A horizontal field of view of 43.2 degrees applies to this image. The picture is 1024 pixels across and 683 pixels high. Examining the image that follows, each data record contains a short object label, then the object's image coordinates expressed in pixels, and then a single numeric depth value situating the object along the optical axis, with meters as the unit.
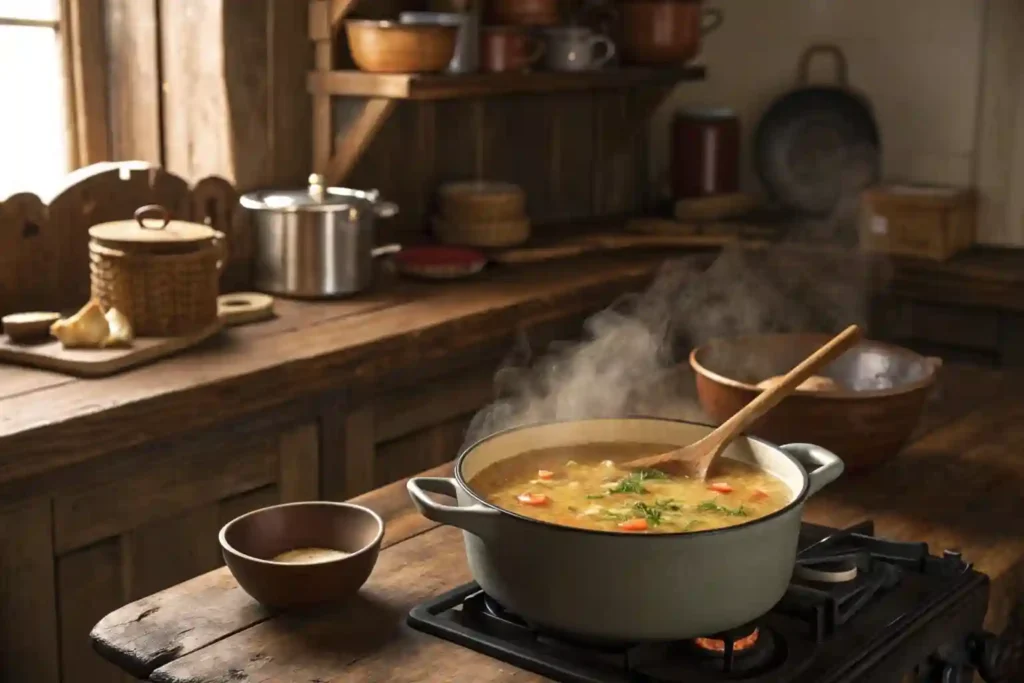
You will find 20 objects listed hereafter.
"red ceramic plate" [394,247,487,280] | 2.83
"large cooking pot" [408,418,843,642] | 1.04
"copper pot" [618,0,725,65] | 3.37
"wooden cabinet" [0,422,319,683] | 1.85
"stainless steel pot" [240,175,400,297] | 2.56
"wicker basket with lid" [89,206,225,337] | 2.19
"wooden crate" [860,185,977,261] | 3.16
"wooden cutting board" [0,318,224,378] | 2.03
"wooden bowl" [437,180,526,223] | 3.04
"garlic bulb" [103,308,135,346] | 2.13
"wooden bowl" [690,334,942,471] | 1.62
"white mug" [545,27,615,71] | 3.15
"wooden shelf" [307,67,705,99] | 2.69
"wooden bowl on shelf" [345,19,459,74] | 2.67
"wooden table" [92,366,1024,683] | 1.13
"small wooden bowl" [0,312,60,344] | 2.14
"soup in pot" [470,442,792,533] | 1.18
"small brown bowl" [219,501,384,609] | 1.21
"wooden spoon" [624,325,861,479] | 1.30
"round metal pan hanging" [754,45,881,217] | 3.51
